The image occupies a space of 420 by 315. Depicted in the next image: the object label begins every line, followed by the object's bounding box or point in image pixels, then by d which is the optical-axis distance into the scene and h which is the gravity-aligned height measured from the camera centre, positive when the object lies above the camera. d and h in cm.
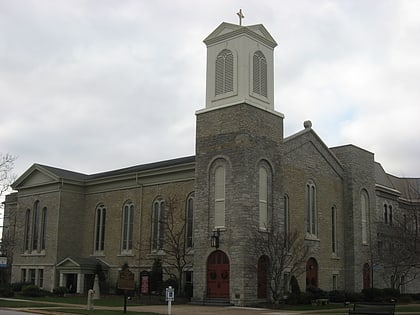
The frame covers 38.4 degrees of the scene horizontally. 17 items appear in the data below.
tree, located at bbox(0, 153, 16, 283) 5249 +227
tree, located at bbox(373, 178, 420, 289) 4350 +229
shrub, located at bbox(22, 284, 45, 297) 4331 -150
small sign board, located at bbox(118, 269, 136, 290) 2842 -43
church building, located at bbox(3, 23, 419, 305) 3788 +535
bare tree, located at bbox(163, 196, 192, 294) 4290 +214
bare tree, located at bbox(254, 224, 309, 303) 3688 +131
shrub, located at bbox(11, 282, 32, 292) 5066 -135
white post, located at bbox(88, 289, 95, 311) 2999 -143
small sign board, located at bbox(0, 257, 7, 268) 3409 +44
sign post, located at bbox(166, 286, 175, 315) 2627 -92
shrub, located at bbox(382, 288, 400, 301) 4551 -123
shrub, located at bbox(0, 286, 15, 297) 4247 -161
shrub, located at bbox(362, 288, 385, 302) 4456 -136
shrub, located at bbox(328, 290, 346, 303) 4216 -147
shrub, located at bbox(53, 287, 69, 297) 4428 -148
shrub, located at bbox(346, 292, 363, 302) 4250 -146
